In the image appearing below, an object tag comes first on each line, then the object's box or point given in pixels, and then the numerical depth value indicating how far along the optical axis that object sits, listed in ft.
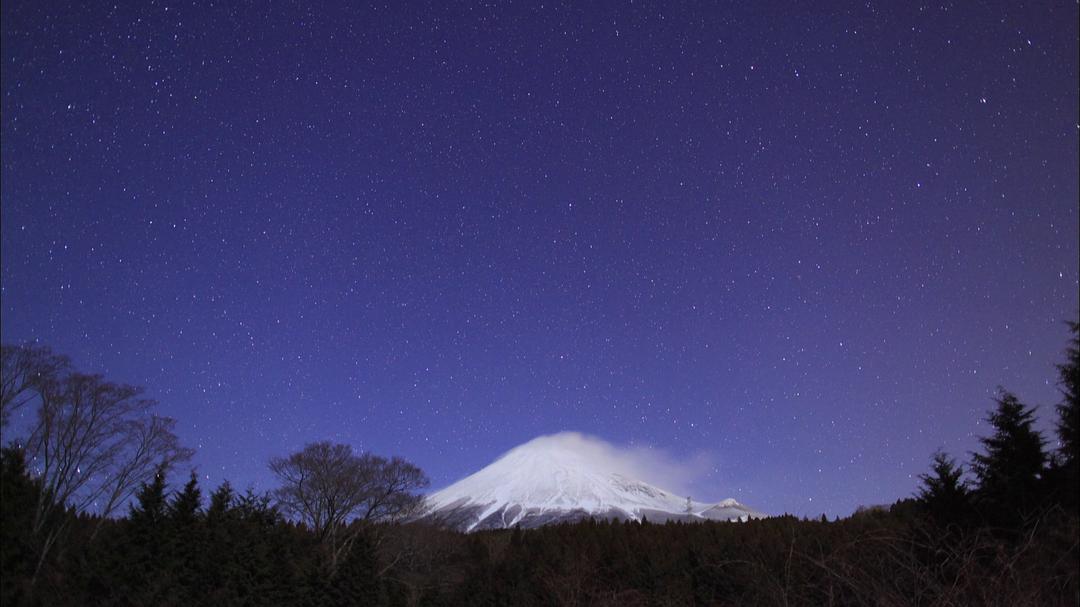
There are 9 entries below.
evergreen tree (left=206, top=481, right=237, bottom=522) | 118.09
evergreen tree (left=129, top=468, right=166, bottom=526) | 107.76
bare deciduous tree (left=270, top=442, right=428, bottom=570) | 147.54
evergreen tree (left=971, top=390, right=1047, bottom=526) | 88.22
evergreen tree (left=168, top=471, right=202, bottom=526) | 112.88
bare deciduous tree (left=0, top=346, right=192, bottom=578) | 98.07
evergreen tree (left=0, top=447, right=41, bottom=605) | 93.04
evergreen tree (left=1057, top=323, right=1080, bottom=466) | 83.51
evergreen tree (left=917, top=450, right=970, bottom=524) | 95.84
